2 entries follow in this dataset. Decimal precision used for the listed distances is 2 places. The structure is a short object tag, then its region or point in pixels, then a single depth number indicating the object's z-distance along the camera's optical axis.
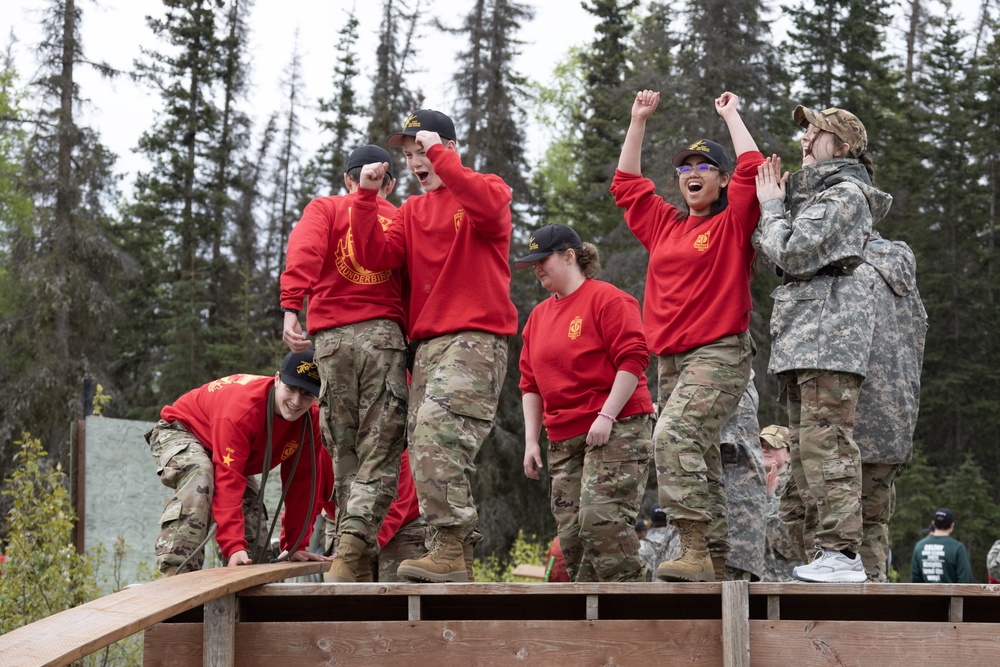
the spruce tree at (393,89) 28.23
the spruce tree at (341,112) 37.00
